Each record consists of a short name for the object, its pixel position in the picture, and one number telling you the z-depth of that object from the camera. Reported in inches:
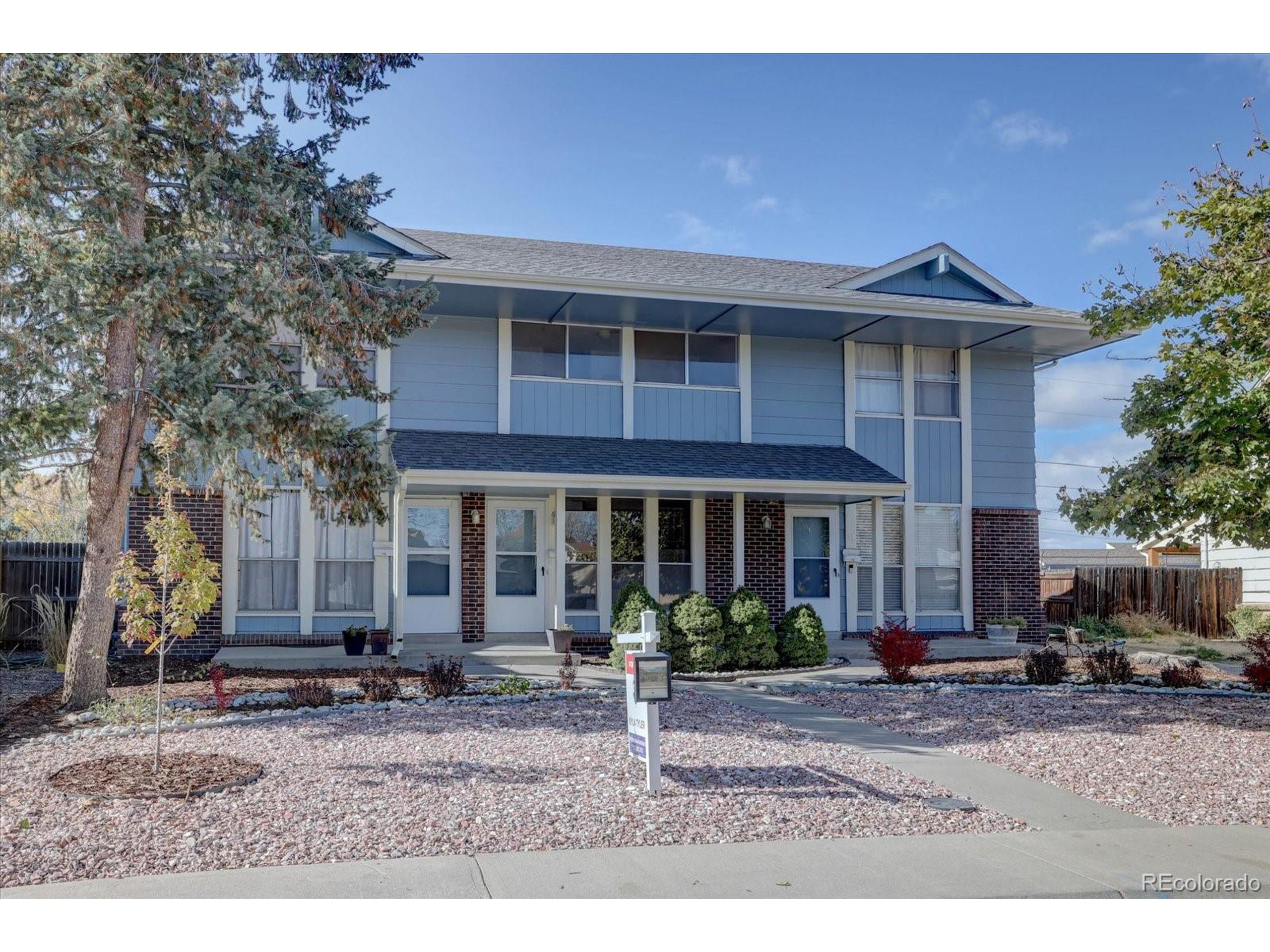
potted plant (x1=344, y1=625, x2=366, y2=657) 525.7
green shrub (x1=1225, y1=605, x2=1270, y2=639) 738.8
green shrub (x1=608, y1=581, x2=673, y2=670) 493.7
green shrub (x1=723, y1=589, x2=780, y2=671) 498.6
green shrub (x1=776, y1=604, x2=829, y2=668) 513.7
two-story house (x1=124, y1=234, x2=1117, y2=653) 569.3
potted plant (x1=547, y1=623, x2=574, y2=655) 542.6
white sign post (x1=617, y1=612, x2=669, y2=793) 255.4
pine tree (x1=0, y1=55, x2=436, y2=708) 354.9
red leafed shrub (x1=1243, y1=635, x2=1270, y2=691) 446.0
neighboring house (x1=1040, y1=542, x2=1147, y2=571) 1957.4
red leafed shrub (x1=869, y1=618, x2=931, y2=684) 456.8
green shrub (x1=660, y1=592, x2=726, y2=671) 487.8
